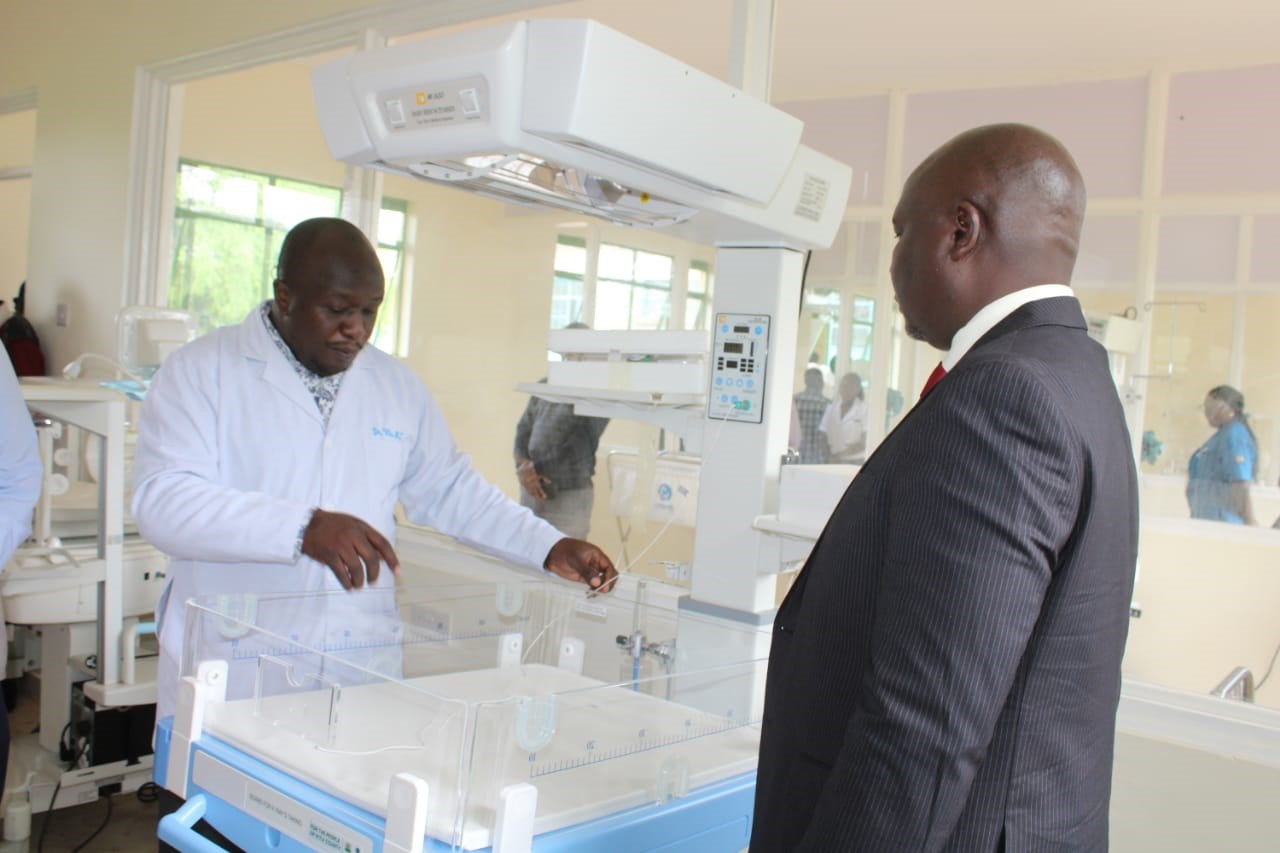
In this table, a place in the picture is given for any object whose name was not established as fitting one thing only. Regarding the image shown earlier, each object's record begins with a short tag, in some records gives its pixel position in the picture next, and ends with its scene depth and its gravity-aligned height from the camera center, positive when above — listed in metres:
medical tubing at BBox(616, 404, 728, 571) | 2.06 -0.25
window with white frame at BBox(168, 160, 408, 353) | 5.82 +0.91
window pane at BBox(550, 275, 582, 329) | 3.59 +0.38
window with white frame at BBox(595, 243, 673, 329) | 3.47 +0.42
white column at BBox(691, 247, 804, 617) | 1.99 -0.08
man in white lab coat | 1.56 -0.11
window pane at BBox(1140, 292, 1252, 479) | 3.30 +0.27
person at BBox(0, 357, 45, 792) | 1.60 -0.15
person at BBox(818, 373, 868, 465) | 4.28 +0.02
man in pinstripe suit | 0.74 -0.11
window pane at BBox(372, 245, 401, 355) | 3.80 +0.33
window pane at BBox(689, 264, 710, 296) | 3.34 +0.45
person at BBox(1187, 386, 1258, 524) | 2.94 -0.03
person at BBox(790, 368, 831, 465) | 4.21 +0.03
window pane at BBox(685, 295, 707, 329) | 3.36 +0.35
